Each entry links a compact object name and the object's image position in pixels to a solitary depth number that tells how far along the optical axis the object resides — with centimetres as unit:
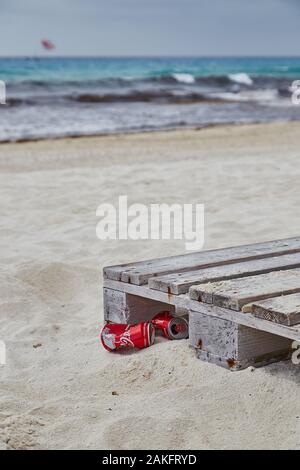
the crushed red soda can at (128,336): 324
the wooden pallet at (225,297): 279
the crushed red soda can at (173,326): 329
